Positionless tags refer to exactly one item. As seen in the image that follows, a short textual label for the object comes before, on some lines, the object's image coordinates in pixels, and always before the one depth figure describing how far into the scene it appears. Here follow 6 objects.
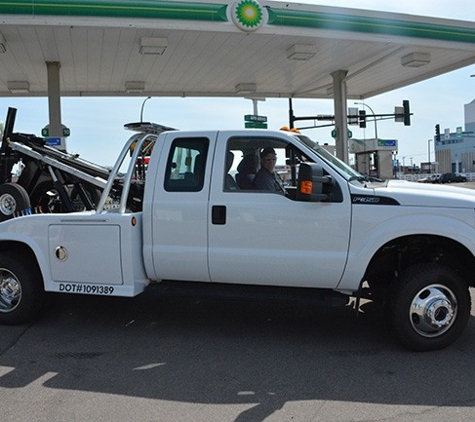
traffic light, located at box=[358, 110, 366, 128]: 24.99
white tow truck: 4.70
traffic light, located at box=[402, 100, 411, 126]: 24.95
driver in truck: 5.05
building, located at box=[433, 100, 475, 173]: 104.38
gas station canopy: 10.78
